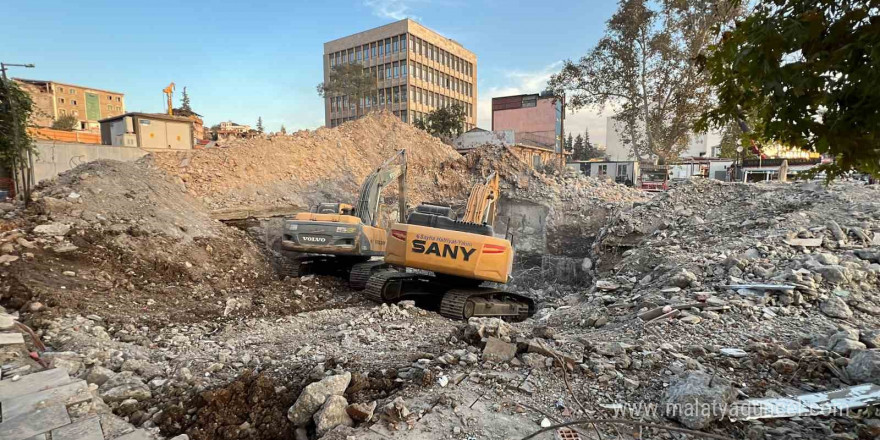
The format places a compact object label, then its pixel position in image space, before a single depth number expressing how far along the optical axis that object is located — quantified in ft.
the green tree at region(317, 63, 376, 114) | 110.52
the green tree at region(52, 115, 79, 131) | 113.70
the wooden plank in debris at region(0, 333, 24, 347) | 12.53
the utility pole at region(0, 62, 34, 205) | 30.35
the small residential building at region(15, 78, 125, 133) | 221.66
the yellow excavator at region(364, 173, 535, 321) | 20.57
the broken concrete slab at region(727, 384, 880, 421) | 8.92
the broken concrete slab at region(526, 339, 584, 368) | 11.82
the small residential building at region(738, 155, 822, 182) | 71.15
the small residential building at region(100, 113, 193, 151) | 58.29
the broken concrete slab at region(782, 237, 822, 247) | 22.11
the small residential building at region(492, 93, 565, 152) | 151.94
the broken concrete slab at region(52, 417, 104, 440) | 8.95
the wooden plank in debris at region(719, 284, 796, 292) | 16.65
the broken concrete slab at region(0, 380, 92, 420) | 9.62
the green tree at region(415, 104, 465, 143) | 126.62
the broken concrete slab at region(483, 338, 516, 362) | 12.21
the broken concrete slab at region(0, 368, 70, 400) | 10.36
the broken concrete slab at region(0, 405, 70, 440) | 8.82
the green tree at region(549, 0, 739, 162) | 50.49
